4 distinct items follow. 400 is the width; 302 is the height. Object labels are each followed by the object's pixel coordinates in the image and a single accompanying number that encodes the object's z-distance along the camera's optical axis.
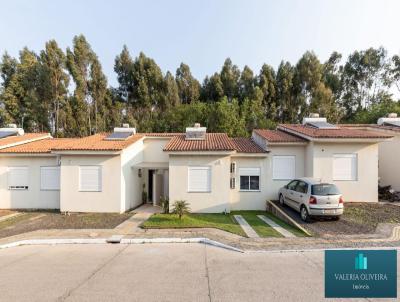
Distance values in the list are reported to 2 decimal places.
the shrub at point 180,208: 11.84
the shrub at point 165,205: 13.67
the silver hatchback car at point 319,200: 10.77
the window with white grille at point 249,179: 15.38
